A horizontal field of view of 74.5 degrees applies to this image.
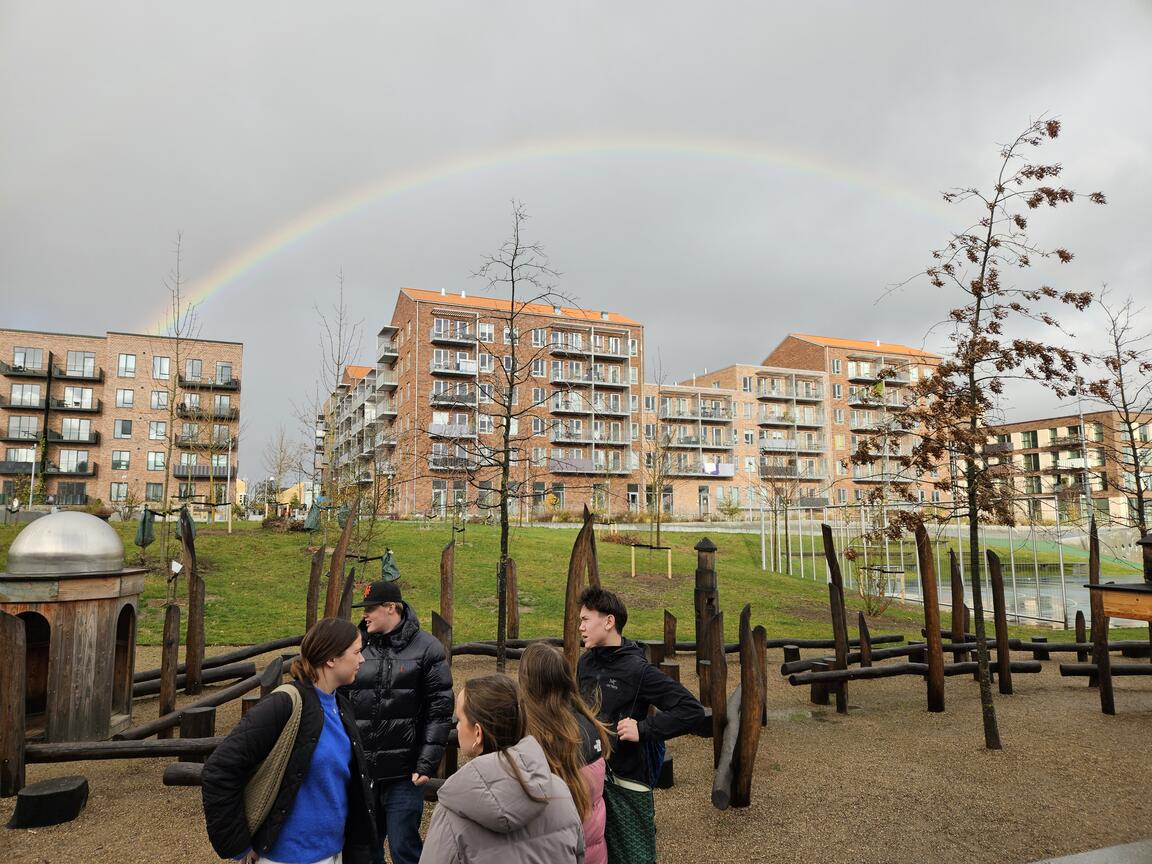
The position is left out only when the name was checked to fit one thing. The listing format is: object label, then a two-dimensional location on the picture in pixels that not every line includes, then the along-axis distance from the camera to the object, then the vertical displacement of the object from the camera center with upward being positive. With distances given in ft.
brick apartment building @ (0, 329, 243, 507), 204.44 +29.78
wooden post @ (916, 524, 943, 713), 33.12 -4.90
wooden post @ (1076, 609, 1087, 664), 44.86 -7.07
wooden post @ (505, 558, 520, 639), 40.05 -4.99
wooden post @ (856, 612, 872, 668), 37.42 -6.58
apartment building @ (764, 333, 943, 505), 246.88 +40.54
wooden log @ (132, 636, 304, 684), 32.50 -6.22
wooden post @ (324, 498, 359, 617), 27.32 -2.32
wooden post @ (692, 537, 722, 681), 35.70 -3.06
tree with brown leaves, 29.94 +5.68
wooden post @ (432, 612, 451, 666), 23.63 -3.66
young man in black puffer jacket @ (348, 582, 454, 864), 14.12 -3.75
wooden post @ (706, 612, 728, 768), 22.95 -5.53
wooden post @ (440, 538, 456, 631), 31.48 -2.87
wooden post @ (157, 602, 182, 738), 27.78 -5.41
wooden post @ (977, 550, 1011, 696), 36.63 -6.01
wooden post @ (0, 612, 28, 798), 20.80 -5.26
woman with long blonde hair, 9.43 -2.53
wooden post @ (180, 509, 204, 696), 29.58 -4.66
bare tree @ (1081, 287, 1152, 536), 43.86 +7.11
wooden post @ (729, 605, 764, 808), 21.56 -6.26
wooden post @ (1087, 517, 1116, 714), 33.27 -5.71
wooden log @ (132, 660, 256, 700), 30.66 -6.77
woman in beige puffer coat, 8.04 -3.22
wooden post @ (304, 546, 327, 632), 29.89 -3.02
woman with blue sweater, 9.76 -3.58
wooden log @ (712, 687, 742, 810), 20.45 -7.02
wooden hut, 23.89 -2.91
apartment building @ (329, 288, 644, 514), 186.19 +34.18
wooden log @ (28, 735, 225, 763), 20.98 -6.55
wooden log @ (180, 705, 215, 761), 22.36 -6.22
